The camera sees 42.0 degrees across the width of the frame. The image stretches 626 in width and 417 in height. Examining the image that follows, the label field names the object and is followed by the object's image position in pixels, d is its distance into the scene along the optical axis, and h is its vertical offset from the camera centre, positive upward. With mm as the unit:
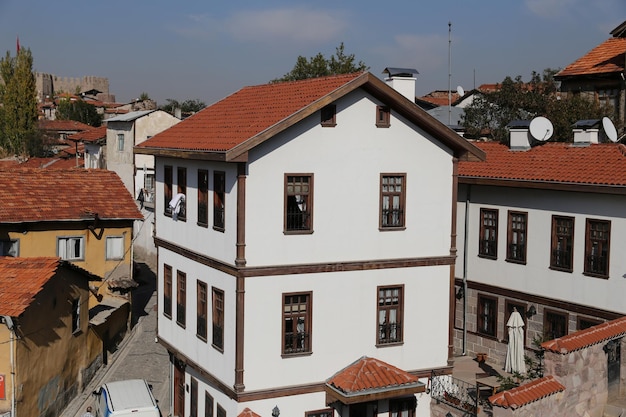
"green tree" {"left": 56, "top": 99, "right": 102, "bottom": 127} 112250 +7769
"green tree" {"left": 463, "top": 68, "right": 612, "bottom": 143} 36250 +3171
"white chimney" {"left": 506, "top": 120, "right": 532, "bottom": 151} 27516 +1291
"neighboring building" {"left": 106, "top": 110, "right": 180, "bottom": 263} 49031 +696
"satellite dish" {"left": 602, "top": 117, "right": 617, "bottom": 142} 25938 +1470
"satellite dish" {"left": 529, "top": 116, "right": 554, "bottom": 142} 27172 +1515
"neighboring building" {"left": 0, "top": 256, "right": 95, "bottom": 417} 21938 -4962
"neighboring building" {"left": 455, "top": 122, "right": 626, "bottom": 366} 22859 -2020
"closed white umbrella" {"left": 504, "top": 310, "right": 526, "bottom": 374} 22578 -4864
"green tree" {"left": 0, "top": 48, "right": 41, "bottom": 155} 82875 +5897
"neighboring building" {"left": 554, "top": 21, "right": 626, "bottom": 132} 40062 +5134
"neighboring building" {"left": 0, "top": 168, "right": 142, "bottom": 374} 31547 -2340
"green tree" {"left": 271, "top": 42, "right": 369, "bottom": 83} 60312 +7810
